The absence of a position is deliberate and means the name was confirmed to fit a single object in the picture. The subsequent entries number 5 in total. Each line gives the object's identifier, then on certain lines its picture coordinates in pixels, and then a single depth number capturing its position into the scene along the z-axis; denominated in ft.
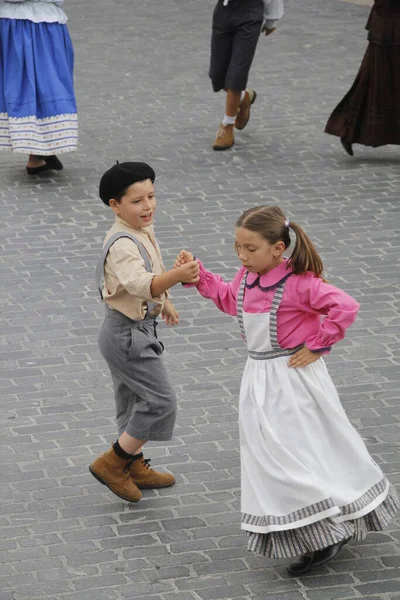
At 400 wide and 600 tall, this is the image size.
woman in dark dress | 62.83
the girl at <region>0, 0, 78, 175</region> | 60.68
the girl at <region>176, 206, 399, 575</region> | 28.36
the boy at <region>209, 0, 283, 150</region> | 64.93
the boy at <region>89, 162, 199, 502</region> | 30.46
